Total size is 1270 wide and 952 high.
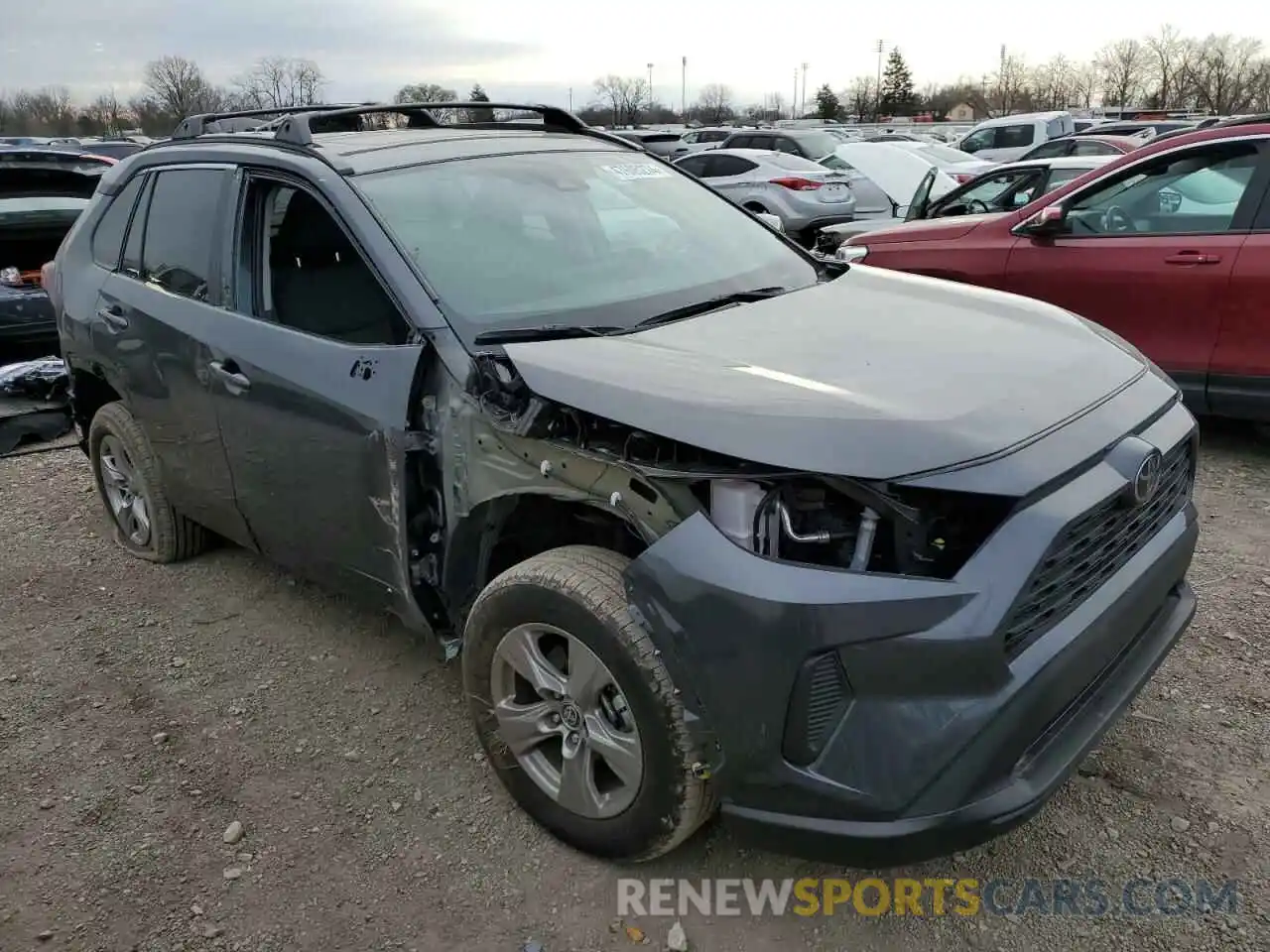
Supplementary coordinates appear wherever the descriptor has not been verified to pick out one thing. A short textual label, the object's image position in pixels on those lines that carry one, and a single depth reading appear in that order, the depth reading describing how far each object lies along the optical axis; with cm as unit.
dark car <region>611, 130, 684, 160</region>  2191
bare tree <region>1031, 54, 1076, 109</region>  7388
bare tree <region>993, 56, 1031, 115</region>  7804
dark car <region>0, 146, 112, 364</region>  696
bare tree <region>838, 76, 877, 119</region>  8197
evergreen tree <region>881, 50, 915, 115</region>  8012
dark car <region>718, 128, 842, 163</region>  1831
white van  2197
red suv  505
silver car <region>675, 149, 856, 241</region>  1354
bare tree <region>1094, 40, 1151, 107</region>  6506
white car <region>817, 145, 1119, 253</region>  845
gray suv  205
